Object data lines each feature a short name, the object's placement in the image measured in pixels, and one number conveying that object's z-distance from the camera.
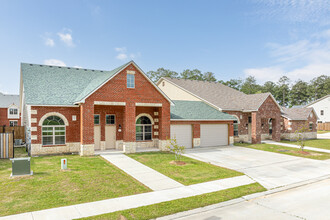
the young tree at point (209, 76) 69.69
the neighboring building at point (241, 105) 25.94
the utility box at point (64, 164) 12.29
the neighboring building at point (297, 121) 30.22
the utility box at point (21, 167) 10.88
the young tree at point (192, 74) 69.50
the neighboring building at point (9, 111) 46.56
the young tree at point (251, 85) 90.00
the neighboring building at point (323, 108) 56.22
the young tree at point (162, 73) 68.62
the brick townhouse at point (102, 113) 16.62
